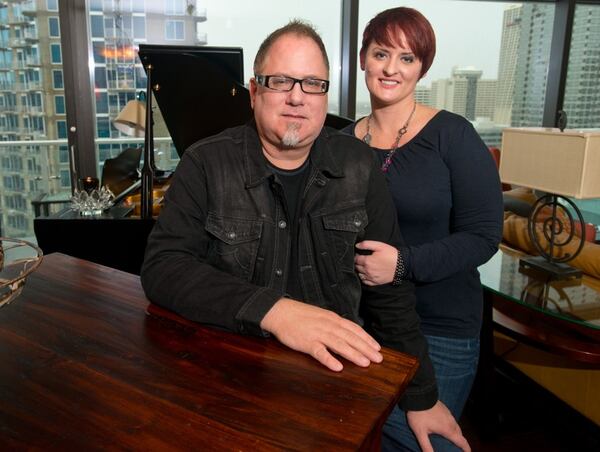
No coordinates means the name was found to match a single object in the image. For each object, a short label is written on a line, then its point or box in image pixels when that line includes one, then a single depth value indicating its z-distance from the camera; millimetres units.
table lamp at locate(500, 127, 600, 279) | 1925
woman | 1319
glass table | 1735
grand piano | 2520
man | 1024
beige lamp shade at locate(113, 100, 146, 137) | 3916
